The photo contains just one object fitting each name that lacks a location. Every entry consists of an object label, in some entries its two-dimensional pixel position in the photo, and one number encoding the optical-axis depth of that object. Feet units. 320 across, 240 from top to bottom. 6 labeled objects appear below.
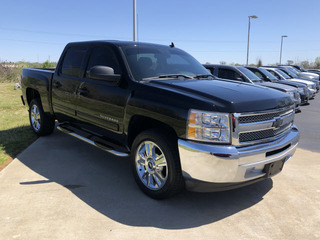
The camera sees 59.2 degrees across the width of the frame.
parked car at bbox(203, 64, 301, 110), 29.66
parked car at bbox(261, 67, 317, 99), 44.96
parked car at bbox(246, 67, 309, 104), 36.28
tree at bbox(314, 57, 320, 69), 177.90
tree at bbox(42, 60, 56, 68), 69.99
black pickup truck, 9.46
